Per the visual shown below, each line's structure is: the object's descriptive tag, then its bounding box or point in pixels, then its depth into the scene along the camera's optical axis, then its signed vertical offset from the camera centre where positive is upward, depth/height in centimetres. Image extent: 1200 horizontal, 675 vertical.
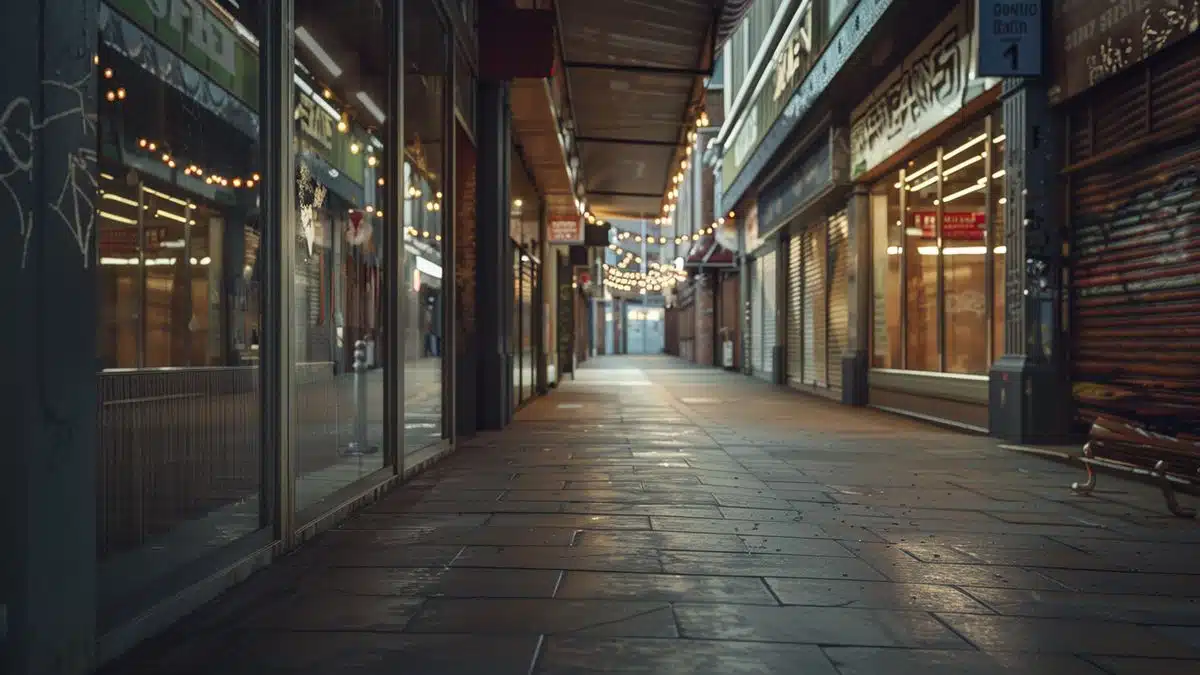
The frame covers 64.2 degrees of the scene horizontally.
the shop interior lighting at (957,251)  1126 +110
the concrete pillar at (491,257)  1172 +97
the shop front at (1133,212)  811 +112
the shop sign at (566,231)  2120 +233
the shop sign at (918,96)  1127 +321
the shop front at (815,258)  1744 +161
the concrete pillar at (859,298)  1614 +61
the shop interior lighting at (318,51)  552 +178
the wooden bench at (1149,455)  607 -82
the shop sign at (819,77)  1289 +422
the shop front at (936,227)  1130 +148
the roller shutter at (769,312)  2455 +60
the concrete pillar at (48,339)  281 +0
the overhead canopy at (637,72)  1227 +406
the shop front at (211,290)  428 +26
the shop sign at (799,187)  1739 +309
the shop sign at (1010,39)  963 +297
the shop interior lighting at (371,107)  710 +175
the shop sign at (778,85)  1764 +534
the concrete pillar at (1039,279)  988 +56
